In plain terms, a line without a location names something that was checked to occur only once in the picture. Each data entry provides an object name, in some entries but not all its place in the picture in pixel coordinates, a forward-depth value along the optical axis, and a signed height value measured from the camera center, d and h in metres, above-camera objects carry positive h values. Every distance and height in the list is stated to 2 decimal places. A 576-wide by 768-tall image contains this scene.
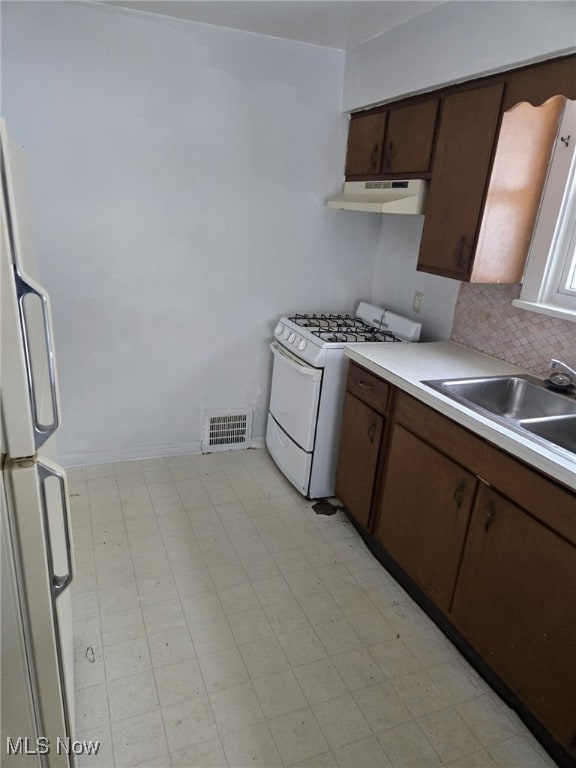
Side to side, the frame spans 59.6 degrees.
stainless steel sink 1.78 -0.62
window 2.02 -0.02
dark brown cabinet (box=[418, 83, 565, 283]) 1.97 +0.19
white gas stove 2.59 -0.85
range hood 2.37 +0.13
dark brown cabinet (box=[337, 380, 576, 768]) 1.45 -1.04
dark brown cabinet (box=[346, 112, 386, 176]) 2.69 +0.41
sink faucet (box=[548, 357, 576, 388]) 1.95 -0.52
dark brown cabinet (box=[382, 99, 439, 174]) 2.30 +0.40
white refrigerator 0.93 -0.63
